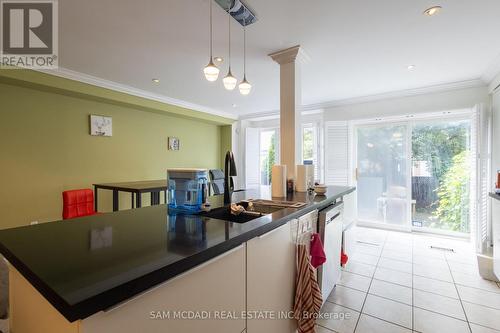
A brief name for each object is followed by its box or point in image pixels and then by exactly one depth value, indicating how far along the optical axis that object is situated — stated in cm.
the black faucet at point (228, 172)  174
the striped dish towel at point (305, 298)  145
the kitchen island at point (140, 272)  55
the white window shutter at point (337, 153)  438
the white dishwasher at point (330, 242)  176
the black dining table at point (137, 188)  302
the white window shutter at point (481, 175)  300
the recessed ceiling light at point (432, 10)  178
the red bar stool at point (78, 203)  282
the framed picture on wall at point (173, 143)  479
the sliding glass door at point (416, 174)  379
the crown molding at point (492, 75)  271
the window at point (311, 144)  496
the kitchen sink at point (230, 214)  148
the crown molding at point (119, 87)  297
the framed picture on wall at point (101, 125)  362
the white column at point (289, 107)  253
